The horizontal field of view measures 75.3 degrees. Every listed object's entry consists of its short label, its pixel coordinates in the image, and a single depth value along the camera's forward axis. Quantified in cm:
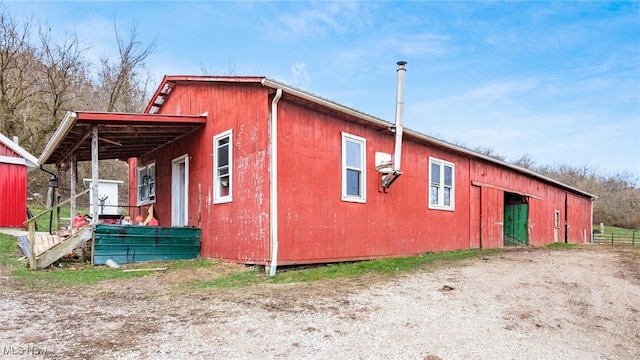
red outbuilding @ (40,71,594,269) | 781
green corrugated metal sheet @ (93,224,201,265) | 816
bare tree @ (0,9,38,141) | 2081
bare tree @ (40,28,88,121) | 2202
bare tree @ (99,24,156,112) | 2561
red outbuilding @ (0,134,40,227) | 1498
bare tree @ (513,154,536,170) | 4862
